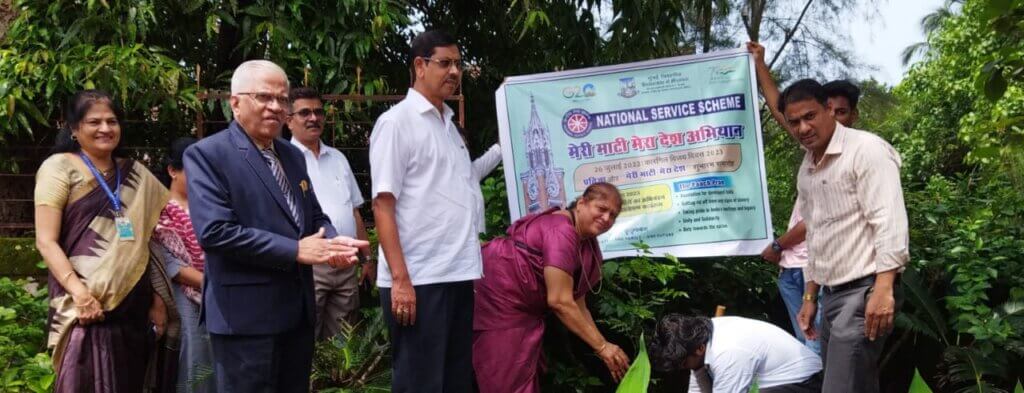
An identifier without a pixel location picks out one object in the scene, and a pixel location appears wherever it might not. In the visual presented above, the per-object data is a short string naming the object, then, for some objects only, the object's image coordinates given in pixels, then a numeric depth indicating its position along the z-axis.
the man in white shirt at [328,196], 4.74
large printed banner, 5.09
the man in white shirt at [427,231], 3.61
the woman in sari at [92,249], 3.93
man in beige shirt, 3.63
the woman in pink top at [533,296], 4.27
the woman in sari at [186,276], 4.37
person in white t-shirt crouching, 4.45
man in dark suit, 2.97
